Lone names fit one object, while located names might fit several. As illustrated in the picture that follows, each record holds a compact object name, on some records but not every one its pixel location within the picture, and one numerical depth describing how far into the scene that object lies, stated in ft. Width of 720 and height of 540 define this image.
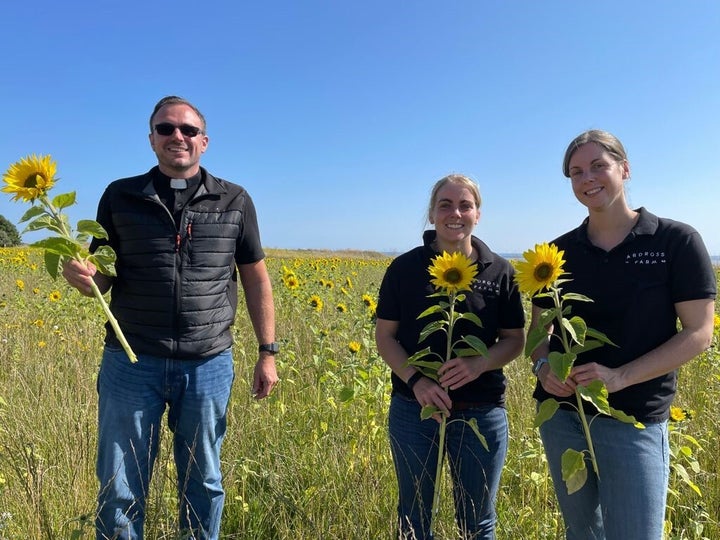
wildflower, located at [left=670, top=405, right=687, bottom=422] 8.63
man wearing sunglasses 7.25
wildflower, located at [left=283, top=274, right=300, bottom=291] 19.75
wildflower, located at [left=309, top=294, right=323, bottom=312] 18.74
